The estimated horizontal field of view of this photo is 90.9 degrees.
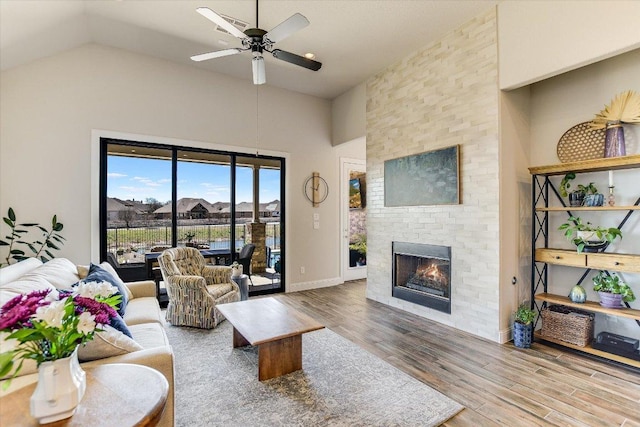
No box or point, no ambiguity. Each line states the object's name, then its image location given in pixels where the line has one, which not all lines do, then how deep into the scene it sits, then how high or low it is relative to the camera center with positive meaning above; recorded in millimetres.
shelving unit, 2761 -375
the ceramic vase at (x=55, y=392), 1123 -632
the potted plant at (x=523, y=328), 3193 -1142
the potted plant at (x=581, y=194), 3004 +219
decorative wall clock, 5875 +531
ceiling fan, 2457 +1559
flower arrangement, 1064 -382
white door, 6402 -2
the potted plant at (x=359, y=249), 6707 -678
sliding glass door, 4465 +176
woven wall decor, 3107 +736
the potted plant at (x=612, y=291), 2852 -696
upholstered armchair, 3686 -953
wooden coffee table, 2549 -939
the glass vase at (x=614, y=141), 2863 +683
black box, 2781 -1184
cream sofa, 1663 -746
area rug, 2105 -1337
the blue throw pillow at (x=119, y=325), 1952 -674
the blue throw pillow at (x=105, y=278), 2620 -509
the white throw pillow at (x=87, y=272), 3041 -527
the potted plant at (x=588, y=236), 2938 -191
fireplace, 3953 -790
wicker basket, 3020 -1085
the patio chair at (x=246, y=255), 5215 -622
